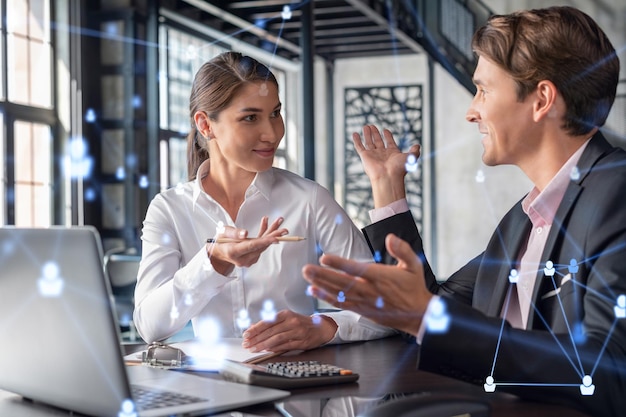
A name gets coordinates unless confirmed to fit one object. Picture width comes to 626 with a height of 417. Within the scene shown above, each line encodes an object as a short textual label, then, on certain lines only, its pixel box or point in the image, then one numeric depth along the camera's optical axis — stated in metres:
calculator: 1.21
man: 1.08
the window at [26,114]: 5.20
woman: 1.92
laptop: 0.92
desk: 1.10
